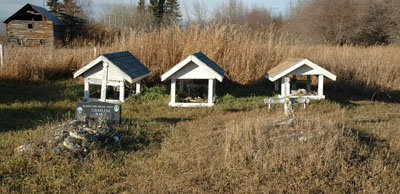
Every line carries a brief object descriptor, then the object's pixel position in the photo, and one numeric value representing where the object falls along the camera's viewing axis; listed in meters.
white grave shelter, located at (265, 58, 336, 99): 8.90
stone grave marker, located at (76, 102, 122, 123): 6.03
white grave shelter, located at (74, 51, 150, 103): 8.59
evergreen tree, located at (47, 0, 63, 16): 37.66
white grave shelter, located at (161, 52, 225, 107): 8.69
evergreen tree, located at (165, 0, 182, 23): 33.31
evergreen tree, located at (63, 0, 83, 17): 38.62
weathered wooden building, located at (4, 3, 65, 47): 29.72
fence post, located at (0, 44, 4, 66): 11.71
